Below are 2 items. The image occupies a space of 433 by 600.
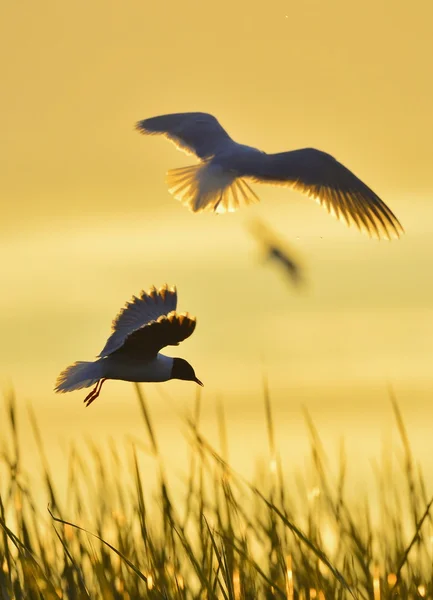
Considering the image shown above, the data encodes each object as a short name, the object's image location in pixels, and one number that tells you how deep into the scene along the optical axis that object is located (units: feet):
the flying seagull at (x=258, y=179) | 43.42
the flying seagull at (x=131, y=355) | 37.91
